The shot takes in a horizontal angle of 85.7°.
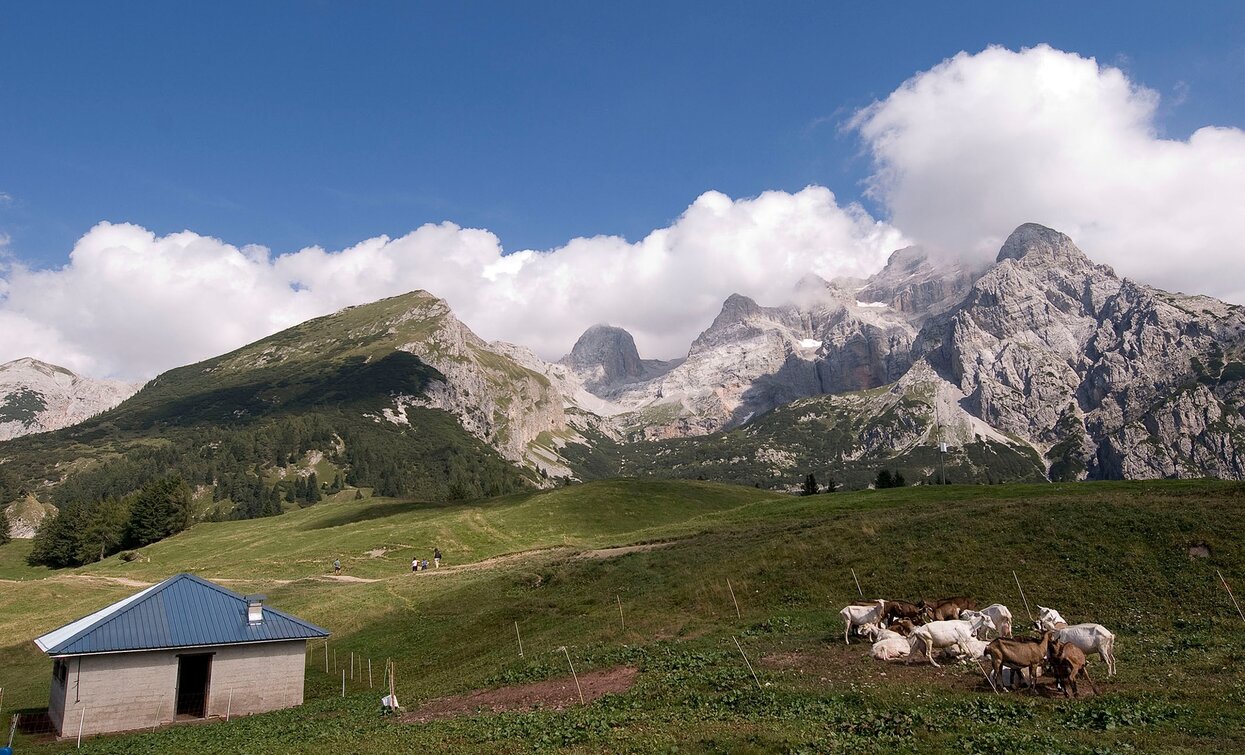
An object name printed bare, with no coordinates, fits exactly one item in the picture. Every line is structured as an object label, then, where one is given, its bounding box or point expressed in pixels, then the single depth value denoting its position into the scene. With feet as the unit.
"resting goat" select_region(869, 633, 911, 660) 87.92
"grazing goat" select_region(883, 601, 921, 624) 103.35
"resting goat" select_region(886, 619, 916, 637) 97.40
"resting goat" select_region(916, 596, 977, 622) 104.42
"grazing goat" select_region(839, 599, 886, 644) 101.45
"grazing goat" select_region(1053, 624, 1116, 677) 75.15
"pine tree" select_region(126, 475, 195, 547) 490.49
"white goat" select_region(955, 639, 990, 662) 84.17
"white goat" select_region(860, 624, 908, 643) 90.99
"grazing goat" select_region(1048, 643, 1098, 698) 68.54
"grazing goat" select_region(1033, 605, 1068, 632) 92.32
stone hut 122.11
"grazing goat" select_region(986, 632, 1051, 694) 71.61
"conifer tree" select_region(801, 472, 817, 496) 463.01
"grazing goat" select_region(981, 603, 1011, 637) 98.07
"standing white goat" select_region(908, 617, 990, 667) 85.15
